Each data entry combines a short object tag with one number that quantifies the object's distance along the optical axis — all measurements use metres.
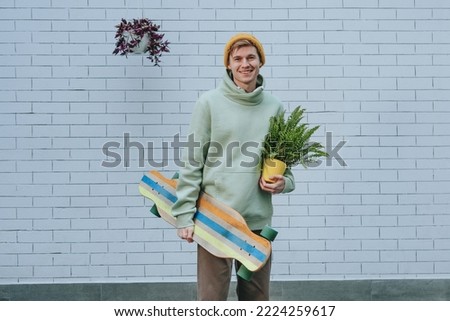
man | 4.00
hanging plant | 5.56
